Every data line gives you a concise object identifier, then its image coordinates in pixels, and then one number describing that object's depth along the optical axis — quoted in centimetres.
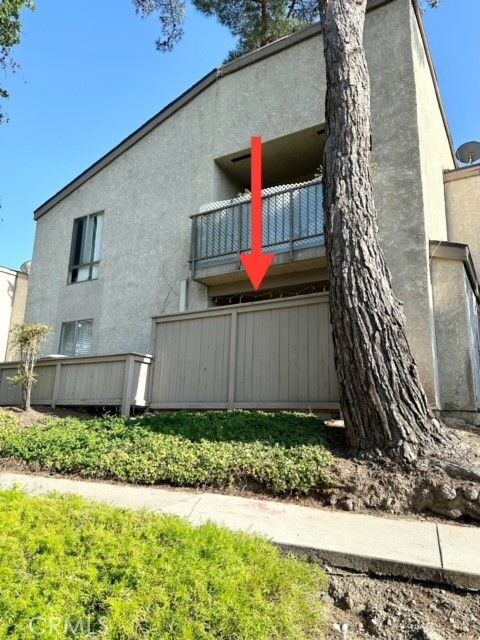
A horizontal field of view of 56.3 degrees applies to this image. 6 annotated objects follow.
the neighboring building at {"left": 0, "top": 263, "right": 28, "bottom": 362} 1420
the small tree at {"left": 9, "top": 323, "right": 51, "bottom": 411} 840
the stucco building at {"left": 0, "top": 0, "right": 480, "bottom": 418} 705
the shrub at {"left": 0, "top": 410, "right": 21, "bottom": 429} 670
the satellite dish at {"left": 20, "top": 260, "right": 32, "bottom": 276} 1586
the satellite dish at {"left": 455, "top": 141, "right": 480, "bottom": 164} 1201
